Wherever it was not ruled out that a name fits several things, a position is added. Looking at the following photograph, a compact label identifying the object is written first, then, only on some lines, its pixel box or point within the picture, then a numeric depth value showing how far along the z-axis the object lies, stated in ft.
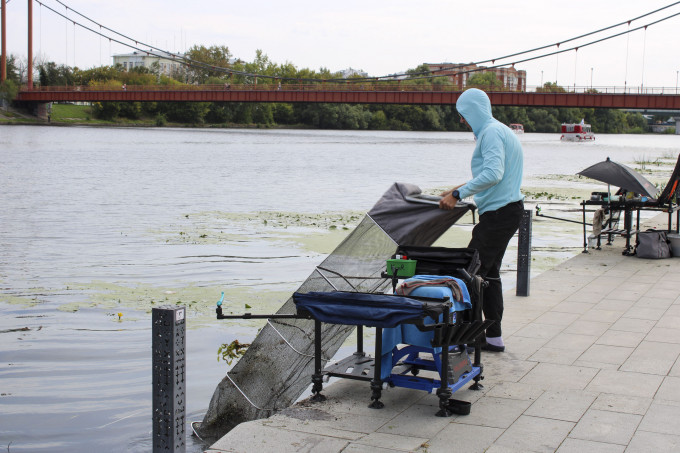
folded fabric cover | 14.83
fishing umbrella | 36.63
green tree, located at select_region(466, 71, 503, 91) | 275.59
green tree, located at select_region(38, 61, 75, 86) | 299.77
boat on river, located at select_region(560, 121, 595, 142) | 311.68
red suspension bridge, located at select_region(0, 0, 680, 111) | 198.90
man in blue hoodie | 18.83
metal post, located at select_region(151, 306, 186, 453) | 13.19
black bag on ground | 36.83
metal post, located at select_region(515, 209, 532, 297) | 27.50
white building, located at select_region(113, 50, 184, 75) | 576.20
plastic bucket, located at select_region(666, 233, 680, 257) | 37.76
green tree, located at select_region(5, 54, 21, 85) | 285.02
